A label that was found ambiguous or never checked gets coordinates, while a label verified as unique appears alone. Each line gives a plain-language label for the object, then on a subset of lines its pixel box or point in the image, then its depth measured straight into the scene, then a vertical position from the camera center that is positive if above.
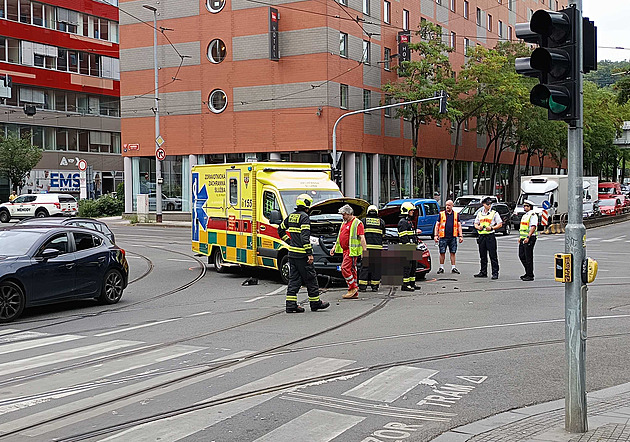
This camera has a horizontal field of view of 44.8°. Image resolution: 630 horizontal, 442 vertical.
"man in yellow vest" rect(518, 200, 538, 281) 17.83 -1.40
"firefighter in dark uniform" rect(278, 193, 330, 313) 12.93 -1.34
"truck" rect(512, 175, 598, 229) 41.81 -0.66
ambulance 17.27 -0.57
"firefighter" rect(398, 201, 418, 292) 16.17 -1.16
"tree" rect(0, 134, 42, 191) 57.97 +2.41
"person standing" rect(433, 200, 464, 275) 19.27 -1.21
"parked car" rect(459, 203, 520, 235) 36.47 -1.65
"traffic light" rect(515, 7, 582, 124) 5.91 +0.93
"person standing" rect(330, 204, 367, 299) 15.10 -1.20
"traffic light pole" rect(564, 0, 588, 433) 6.04 -0.88
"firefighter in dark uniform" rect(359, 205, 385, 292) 15.60 -1.14
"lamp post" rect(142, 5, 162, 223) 43.53 +3.25
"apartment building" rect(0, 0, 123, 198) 64.56 +9.09
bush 52.91 -1.37
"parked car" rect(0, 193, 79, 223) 49.12 -1.22
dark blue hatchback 12.38 -1.38
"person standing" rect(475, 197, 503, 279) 18.41 -1.30
